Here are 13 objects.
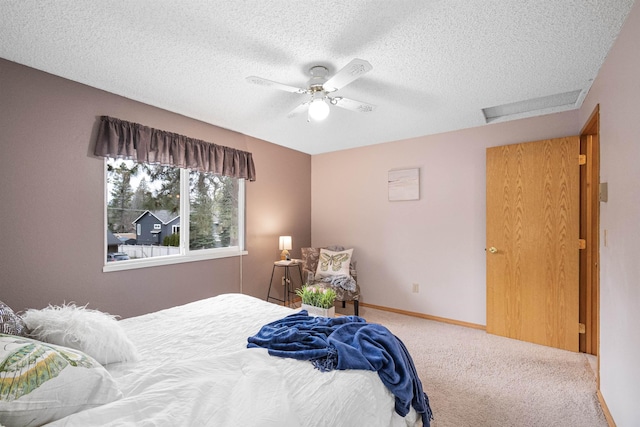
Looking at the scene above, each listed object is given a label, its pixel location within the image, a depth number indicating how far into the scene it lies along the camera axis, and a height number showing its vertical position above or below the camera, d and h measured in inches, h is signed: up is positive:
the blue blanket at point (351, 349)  56.2 -27.5
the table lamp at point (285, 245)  162.1 -17.5
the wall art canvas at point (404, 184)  157.3 +16.4
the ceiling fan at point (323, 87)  71.1 +35.7
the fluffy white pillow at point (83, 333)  50.6 -21.3
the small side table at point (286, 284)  163.9 -41.1
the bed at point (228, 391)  39.0 -27.8
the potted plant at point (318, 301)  116.3 -35.7
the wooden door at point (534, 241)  115.6 -11.5
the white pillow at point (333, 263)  161.9 -28.1
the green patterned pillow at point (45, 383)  33.9 -21.7
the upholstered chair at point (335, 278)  149.6 -35.5
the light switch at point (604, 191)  78.6 +6.2
